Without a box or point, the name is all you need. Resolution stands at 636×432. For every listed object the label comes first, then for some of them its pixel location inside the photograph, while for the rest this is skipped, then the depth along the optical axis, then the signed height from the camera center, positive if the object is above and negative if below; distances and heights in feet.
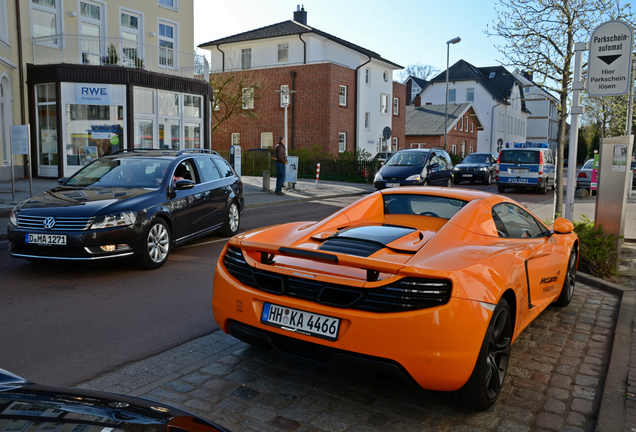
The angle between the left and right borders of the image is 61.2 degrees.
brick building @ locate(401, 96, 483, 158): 177.58 +8.93
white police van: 75.72 -2.09
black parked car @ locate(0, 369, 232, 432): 4.99 -2.68
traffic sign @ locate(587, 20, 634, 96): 24.71 +4.46
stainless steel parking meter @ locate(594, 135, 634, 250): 25.98 -1.42
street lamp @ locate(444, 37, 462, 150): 124.77 +25.89
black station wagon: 21.85 -2.68
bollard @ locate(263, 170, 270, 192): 67.82 -3.76
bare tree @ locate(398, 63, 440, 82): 280.31 +42.60
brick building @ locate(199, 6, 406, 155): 119.44 +15.08
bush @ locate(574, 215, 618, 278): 22.82 -4.22
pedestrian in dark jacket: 63.82 -1.38
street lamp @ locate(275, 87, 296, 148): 78.84 +8.19
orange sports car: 10.00 -2.86
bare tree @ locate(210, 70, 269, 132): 108.47 +12.44
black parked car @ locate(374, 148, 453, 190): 64.95 -2.09
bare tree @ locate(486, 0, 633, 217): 38.37 +8.78
